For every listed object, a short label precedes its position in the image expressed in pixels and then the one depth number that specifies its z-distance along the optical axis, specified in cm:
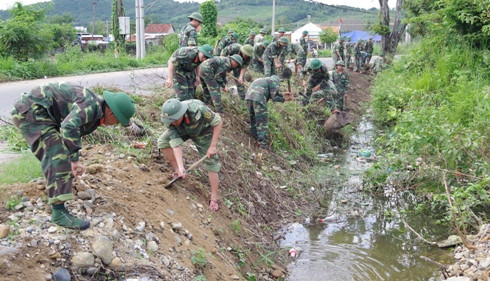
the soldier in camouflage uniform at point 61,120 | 356
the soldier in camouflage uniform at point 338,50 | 1978
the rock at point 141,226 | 417
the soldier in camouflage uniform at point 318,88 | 1065
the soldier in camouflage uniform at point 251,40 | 1557
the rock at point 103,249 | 351
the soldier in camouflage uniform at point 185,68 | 711
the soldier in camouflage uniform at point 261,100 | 803
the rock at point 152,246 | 399
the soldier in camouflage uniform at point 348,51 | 2220
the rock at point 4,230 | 335
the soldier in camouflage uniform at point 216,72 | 784
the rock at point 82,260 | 339
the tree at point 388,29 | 2192
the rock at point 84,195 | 412
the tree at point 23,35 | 1373
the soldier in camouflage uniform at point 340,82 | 1226
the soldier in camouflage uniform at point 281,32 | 1403
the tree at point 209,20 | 2389
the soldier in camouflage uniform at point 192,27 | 971
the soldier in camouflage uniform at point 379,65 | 2110
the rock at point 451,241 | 560
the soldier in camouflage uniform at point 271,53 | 1159
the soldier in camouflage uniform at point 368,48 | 2320
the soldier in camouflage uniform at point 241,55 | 834
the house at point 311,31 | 7406
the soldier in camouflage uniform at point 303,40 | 1913
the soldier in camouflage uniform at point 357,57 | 2195
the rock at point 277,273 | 504
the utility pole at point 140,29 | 2012
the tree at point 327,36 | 5118
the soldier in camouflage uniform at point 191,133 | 489
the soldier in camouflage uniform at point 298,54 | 1362
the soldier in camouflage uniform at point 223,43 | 1298
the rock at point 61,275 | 320
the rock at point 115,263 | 353
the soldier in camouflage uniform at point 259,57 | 1234
